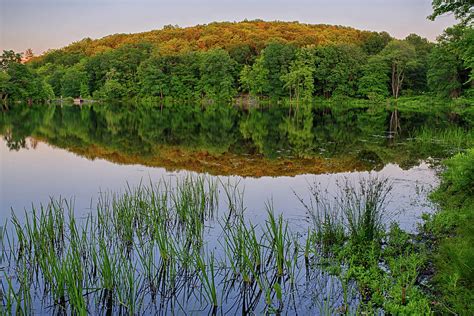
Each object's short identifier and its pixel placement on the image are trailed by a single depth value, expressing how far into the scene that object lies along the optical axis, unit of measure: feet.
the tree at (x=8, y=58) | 219.20
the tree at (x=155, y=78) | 245.45
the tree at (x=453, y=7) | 59.55
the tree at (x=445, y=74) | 159.33
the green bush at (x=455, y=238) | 15.26
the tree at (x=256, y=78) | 227.20
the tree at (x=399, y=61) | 196.45
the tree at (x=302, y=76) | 212.43
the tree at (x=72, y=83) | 262.06
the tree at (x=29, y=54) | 410.93
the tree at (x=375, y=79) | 200.95
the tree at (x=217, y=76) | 234.99
